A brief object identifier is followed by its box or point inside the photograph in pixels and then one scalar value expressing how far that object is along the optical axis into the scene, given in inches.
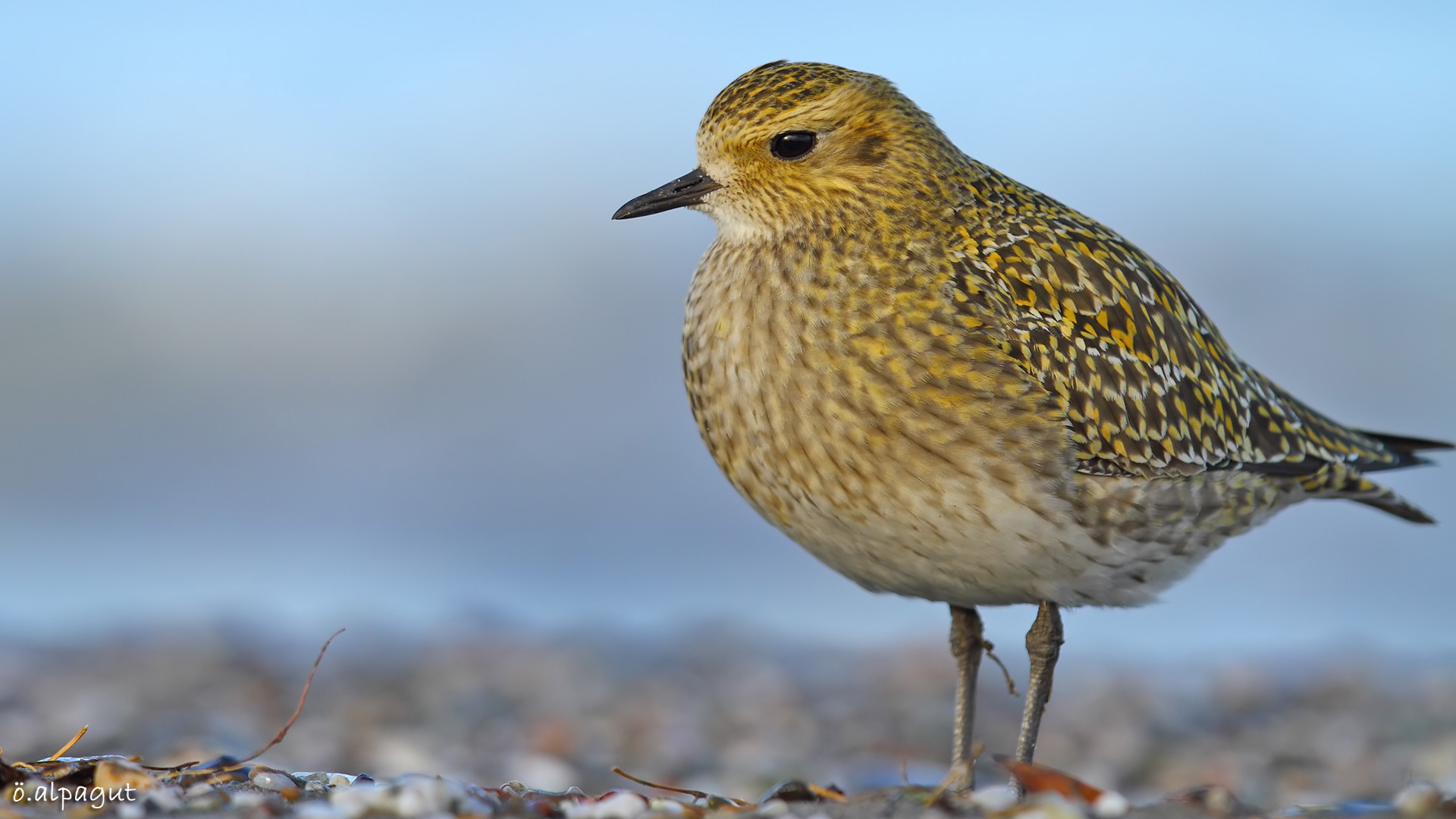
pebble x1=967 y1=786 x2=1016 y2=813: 301.7
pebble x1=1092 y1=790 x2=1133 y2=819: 289.1
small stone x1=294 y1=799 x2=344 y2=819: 286.4
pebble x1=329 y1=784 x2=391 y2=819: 295.6
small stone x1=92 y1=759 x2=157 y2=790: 312.0
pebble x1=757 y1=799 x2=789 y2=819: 308.3
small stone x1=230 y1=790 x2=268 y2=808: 303.4
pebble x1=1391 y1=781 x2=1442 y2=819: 283.1
